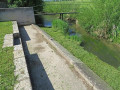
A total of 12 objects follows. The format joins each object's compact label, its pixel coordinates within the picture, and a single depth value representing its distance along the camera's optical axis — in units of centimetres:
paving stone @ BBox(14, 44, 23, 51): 376
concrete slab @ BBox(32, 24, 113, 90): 292
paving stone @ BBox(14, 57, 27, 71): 284
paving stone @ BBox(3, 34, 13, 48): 406
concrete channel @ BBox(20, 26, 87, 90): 311
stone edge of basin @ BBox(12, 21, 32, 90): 231
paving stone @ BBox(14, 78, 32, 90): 224
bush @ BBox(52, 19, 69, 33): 888
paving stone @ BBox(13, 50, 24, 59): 332
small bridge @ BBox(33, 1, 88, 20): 1831
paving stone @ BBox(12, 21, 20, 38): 551
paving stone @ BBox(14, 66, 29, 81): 252
